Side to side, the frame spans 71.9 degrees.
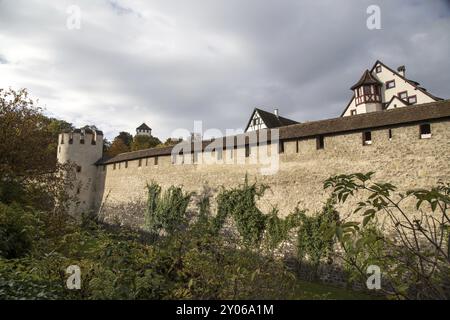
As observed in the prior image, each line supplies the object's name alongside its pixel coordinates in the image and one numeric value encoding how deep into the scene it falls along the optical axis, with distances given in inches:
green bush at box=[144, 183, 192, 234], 718.5
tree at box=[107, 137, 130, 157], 1678.5
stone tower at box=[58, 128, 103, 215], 1114.7
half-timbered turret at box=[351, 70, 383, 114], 1069.1
